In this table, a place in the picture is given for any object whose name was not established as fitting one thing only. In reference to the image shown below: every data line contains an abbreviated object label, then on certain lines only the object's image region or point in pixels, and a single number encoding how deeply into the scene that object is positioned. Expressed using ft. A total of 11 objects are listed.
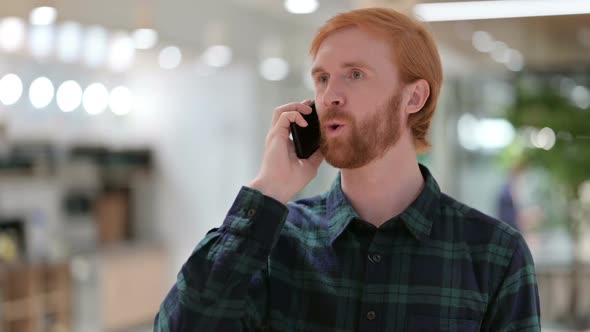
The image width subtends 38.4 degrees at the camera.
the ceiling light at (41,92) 24.02
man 4.38
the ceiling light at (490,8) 9.83
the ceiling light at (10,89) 23.04
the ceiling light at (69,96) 25.27
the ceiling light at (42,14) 10.99
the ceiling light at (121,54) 25.72
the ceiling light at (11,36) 20.59
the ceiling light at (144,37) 13.53
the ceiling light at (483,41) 17.32
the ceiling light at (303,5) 13.85
